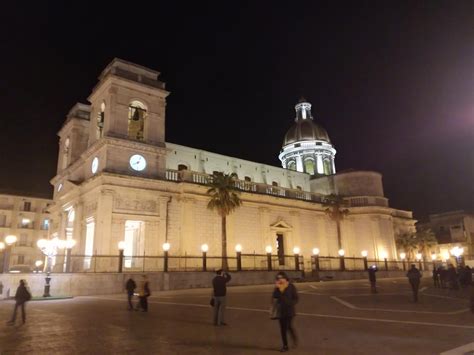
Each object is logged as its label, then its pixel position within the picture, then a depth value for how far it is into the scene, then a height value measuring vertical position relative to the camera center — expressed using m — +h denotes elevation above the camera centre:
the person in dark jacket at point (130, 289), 16.36 -0.57
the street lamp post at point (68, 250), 27.06 +2.02
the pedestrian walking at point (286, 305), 8.70 -0.74
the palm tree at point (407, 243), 60.09 +3.84
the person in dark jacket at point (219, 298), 12.01 -0.75
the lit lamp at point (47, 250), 23.02 +1.81
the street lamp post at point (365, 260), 46.69 +1.13
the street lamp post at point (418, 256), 62.32 +1.93
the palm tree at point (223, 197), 36.41 +6.99
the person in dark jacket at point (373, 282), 22.83 -0.75
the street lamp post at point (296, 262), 38.28 +0.90
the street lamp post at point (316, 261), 40.31 +1.01
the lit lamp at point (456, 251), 36.65 +1.51
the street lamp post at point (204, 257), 31.94 +1.33
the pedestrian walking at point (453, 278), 23.92 -0.63
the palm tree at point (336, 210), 50.06 +7.63
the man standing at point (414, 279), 17.81 -0.47
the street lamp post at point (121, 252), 27.75 +1.65
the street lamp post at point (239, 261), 33.88 +1.00
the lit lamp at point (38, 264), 44.17 +1.67
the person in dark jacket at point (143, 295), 15.75 -0.79
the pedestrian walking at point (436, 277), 28.33 -0.65
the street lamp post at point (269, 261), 35.86 +1.00
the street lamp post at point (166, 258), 30.01 +1.25
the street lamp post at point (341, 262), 44.62 +0.97
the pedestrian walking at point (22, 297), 13.08 -0.65
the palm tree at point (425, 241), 61.09 +4.27
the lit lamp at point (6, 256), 23.91 +1.40
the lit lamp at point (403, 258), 52.11 +1.50
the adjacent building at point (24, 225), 60.84 +8.44
